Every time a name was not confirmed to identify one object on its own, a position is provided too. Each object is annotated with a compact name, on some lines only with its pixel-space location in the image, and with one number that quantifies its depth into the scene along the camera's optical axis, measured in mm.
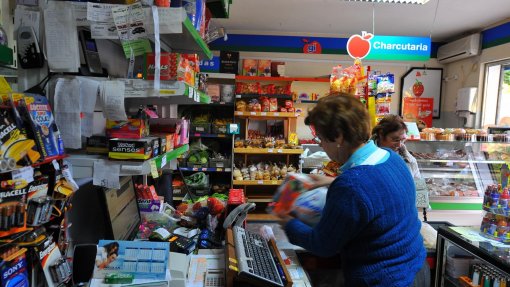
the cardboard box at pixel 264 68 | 6659
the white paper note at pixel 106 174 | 1455
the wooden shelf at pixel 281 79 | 6169
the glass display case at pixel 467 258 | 2238
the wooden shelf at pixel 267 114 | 5680
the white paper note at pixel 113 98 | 1428
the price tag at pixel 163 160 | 1738
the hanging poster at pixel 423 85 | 7418
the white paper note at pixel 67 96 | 1373
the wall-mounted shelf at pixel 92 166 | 1449
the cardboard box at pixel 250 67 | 6691
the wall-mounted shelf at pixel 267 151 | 5523
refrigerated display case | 4527
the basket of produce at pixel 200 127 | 5484
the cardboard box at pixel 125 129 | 1568
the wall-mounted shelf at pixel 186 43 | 2004
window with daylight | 6332
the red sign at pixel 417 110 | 7461
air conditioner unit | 6438
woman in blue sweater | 1277
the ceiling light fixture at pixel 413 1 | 4566
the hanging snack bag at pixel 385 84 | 3383
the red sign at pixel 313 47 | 7008
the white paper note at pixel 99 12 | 1357
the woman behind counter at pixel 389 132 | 3152
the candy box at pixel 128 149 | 1477
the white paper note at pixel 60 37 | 1354
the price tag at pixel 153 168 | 1554
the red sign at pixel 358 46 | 3881
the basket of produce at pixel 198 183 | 4975
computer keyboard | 1379
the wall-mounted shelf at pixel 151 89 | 1479
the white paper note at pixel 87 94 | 1409
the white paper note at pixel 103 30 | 1396
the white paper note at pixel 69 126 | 1371
